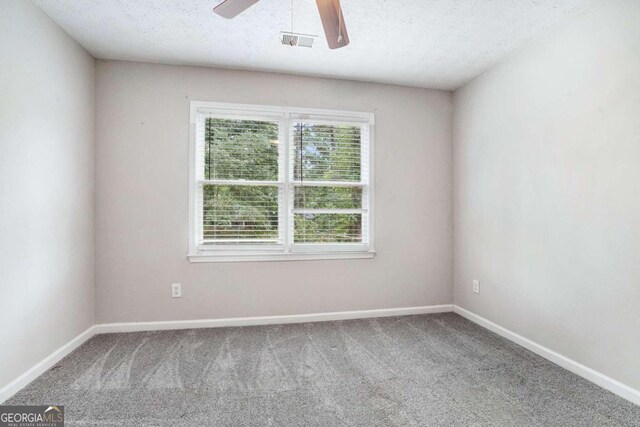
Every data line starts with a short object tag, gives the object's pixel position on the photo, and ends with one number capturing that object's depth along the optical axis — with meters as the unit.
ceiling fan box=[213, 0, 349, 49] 1.62
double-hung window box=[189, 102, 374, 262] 3.13
